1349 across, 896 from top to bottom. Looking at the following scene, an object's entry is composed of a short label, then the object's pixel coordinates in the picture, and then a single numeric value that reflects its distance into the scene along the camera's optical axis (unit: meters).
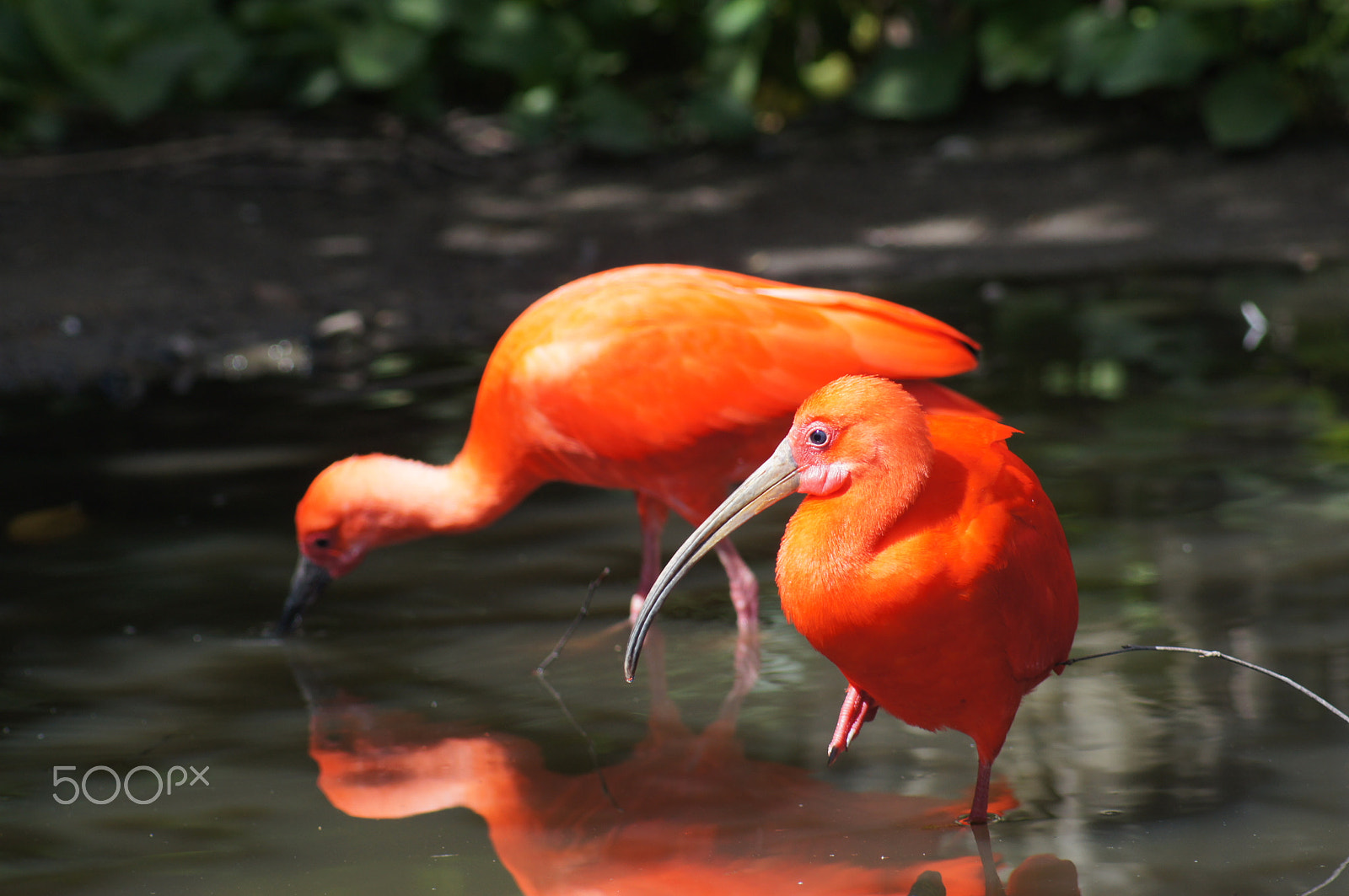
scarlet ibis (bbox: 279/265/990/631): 7.49
